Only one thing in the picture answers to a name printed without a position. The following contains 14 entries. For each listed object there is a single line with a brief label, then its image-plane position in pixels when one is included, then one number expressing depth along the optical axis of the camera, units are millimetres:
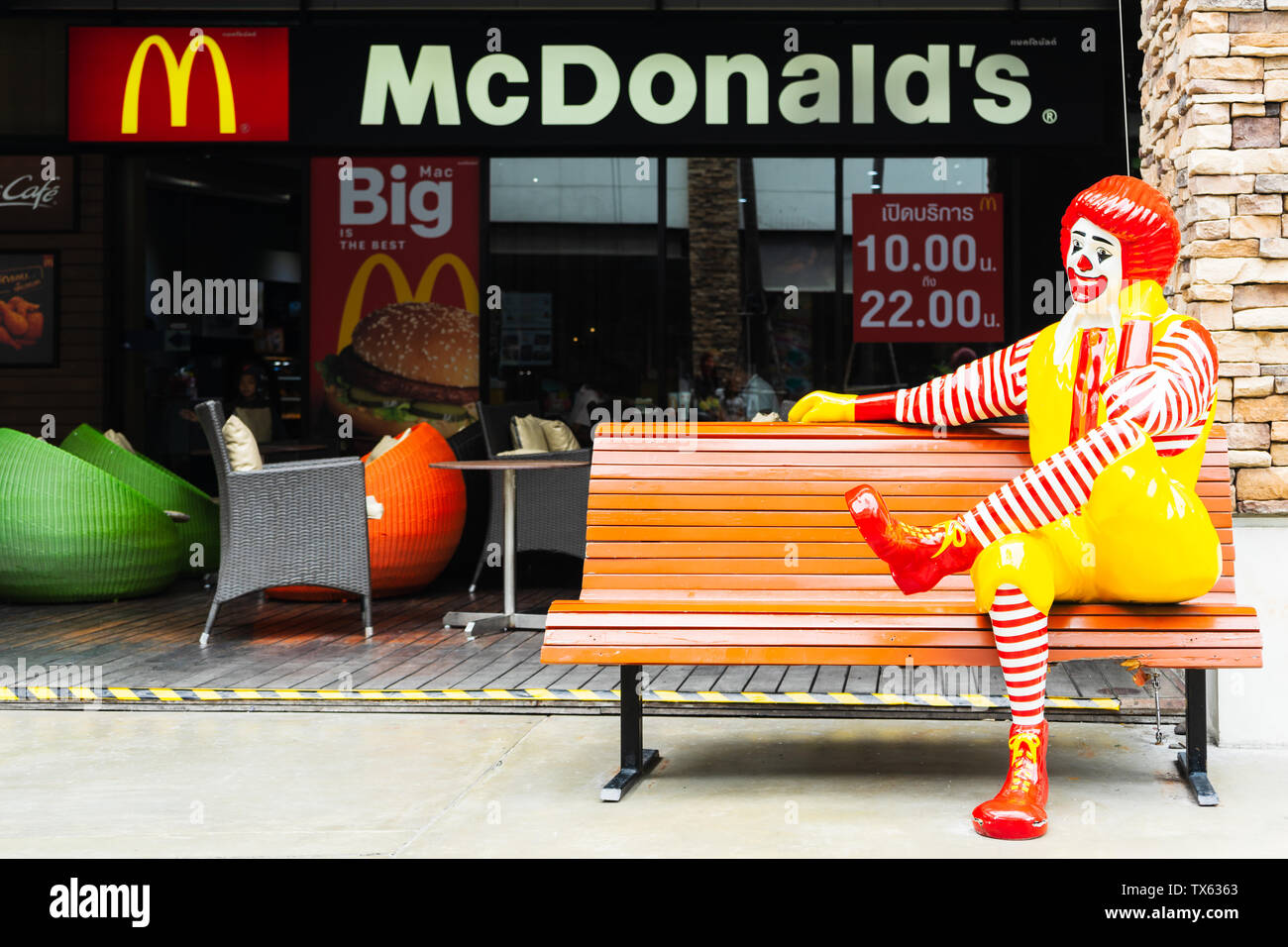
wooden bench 4141
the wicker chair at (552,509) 8328
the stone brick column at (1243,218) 4992
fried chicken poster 10898
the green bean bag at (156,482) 9159
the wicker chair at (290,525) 7172
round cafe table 7359
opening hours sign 10430
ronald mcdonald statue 4000
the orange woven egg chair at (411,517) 8281
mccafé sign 10844
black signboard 10242
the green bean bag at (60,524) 8219
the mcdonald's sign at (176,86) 10484
